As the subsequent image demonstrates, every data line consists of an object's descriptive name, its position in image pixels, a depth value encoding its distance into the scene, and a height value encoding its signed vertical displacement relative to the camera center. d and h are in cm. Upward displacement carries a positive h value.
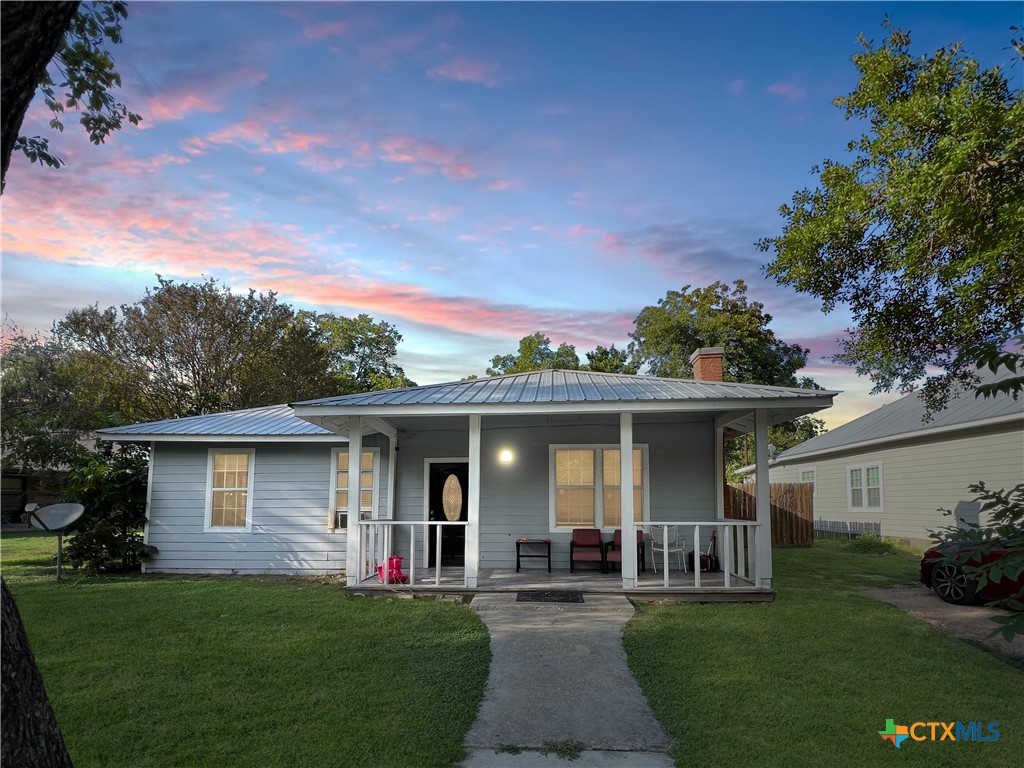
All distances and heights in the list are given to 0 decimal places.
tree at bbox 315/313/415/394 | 3919 +747
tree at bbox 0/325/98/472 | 2125 +193
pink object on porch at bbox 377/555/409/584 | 945 -154
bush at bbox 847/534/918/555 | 1638 -199
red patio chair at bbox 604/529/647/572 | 1046 -137
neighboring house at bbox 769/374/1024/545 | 1399 +20
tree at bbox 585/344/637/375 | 3578 +626
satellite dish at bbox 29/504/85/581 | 1043 -83
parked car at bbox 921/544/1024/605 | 868 -163
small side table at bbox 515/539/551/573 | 1085 -137
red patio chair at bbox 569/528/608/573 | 1059 -131
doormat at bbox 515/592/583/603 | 849 -174
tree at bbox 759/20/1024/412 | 691 +311
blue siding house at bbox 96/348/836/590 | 1018 -19
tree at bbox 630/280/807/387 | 2736 +586
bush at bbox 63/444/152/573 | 1152 -91
